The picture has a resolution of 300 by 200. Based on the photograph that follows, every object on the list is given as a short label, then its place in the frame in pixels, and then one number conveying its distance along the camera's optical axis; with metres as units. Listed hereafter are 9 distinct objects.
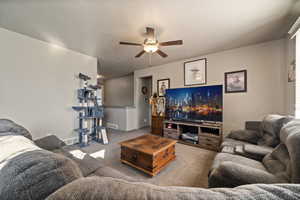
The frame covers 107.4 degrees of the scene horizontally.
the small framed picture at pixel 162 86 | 4.02
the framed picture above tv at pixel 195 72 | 3.31
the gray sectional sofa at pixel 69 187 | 0.35
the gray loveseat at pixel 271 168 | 0.81
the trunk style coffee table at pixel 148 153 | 1.69
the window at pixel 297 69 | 1.76
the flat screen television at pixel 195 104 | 2.65
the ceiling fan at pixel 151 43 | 1.93
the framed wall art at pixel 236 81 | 2.78
